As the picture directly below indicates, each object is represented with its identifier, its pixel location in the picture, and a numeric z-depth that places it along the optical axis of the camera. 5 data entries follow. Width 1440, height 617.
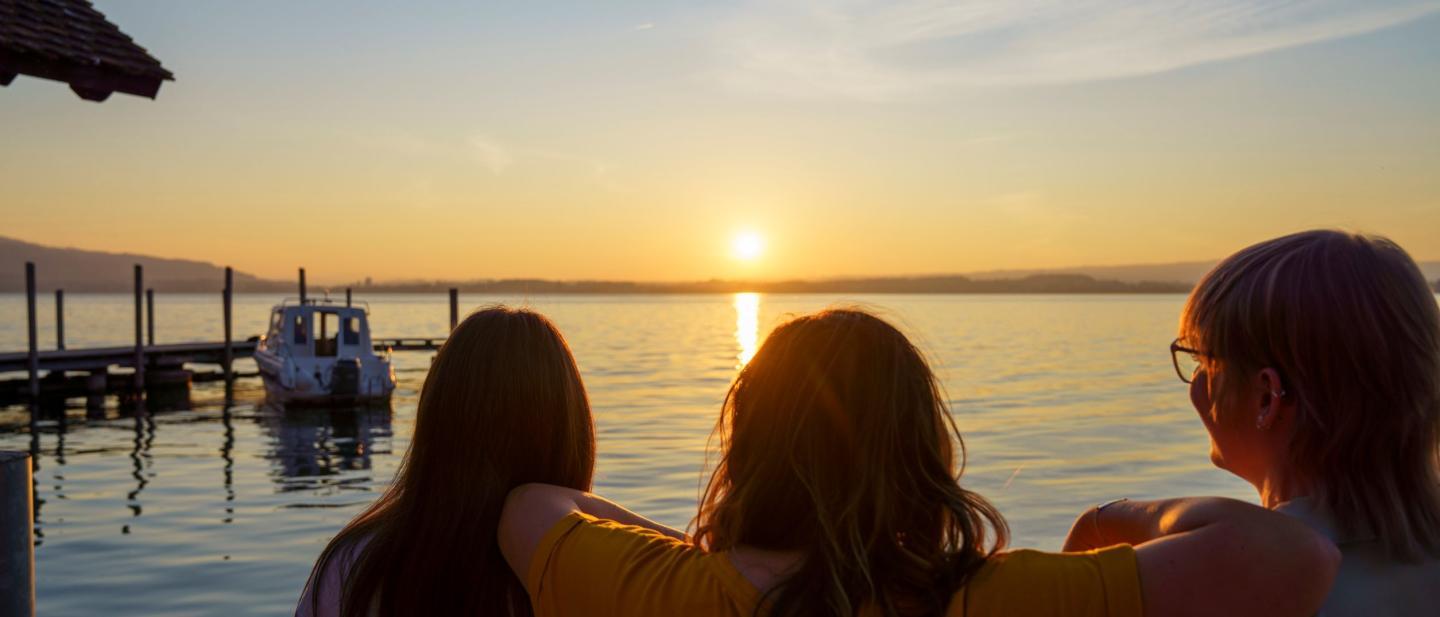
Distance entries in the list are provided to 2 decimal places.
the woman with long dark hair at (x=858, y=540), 1.50
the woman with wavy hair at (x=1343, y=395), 1.76
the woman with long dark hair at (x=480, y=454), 2.24
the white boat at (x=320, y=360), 30.81
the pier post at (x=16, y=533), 3.72
